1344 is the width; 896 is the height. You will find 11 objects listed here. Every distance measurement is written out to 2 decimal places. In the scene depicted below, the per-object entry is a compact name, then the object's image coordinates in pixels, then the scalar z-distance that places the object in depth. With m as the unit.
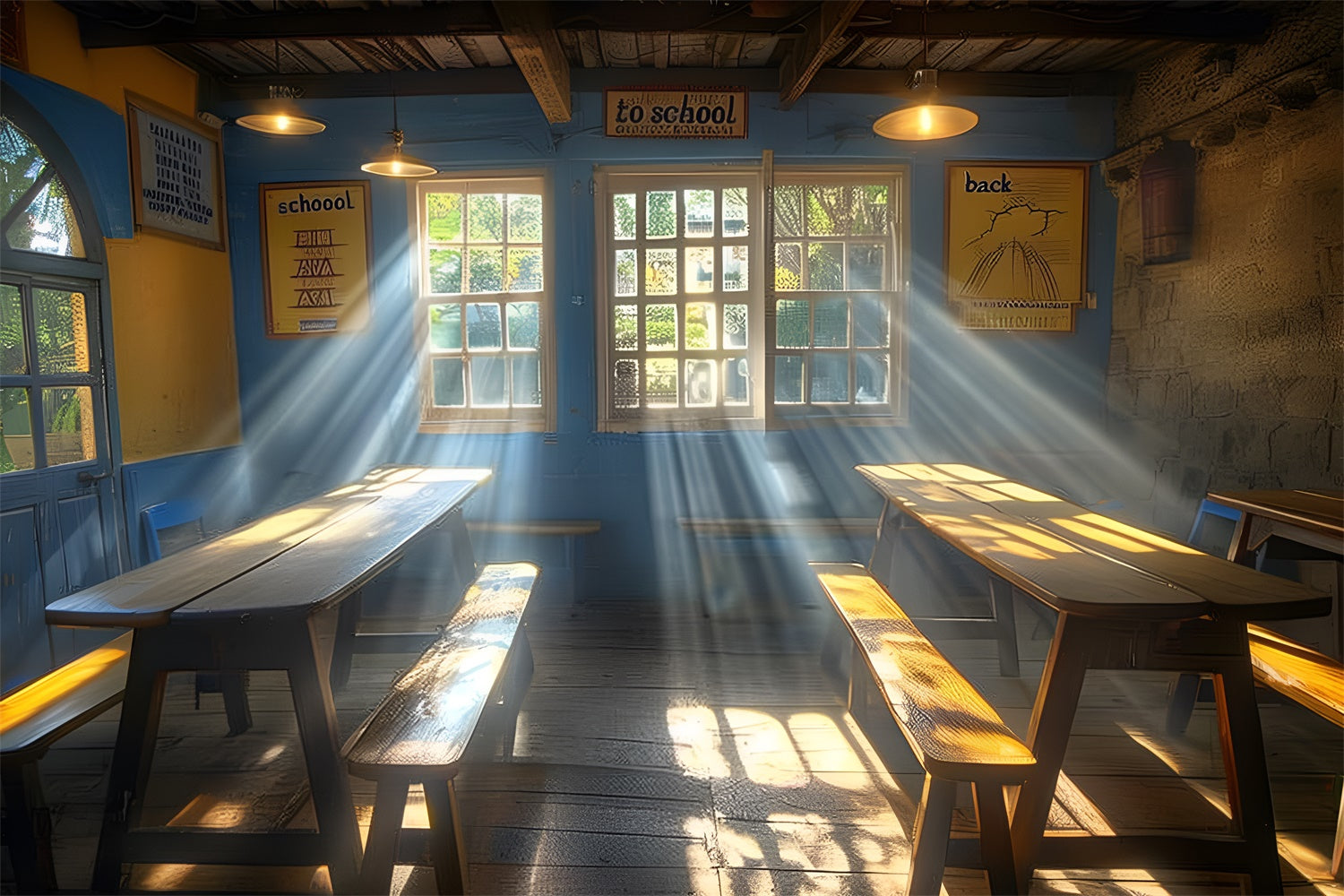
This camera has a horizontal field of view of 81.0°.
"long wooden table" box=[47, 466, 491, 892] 1.94
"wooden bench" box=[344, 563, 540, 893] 1.84
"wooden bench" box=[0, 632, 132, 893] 2.02
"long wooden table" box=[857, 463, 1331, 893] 1.92
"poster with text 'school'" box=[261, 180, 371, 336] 5.11
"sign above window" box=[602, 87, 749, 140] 4.91
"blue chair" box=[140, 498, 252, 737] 3.16
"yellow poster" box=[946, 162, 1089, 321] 5.09
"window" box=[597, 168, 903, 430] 5.17
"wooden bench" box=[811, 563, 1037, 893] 1.81
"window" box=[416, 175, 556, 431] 5.21
